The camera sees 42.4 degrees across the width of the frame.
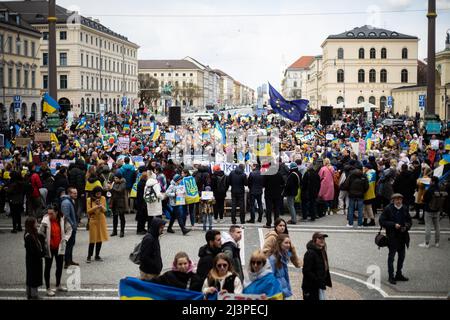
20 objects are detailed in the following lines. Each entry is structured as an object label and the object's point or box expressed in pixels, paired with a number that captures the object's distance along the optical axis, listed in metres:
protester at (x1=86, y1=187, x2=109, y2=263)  10.80
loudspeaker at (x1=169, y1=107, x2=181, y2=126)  31.41
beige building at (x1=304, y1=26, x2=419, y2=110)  80.75
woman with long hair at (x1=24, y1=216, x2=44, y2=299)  8.50
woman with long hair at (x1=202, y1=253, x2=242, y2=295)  5.96
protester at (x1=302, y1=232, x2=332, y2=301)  7.03
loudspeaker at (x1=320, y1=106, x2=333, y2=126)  25.31
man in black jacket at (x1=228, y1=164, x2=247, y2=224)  14.50
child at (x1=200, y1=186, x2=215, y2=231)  13.84
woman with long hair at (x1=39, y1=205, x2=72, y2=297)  9.14
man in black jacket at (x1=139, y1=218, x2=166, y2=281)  7.86
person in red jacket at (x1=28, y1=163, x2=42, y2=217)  14.38
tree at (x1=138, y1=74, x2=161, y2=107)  118.62
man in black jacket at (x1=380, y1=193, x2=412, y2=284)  9.56
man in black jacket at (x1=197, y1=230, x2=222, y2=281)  6.88
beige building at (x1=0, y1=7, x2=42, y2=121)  50.28
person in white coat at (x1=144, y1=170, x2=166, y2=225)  12.94
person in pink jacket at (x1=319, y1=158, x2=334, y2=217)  15.55
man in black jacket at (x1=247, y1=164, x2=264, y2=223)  14.62
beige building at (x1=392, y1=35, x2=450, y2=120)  48.11
